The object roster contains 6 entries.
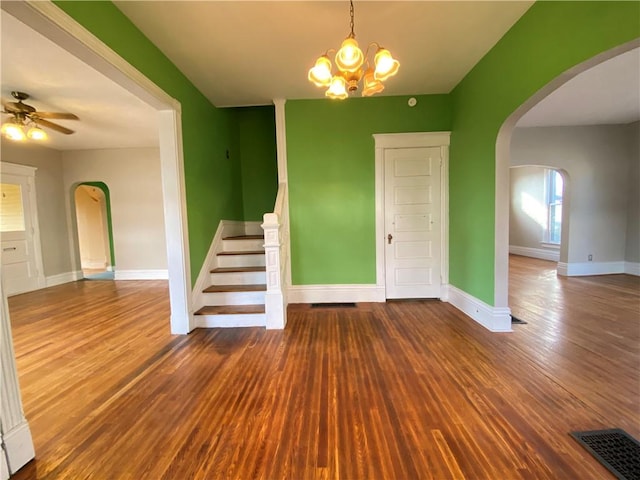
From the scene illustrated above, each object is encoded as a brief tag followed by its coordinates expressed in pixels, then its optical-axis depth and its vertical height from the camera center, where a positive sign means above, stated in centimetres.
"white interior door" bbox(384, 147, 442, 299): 377 +0
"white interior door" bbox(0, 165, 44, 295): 477 -5
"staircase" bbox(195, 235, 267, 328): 310 -79
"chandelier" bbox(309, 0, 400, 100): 175 +108
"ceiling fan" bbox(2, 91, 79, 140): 322 +148
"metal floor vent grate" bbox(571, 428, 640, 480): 126 -120
